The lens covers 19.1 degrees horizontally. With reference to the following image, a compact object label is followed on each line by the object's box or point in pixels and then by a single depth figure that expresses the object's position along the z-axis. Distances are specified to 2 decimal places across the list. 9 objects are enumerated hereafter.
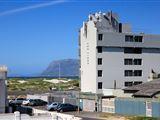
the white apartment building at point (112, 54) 87.56
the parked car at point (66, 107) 69.44
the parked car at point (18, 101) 81.29
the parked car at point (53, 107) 69.89
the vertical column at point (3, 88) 49.38
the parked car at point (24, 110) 54.69
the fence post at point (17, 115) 34.48
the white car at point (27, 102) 80.50
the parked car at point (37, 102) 81.06
